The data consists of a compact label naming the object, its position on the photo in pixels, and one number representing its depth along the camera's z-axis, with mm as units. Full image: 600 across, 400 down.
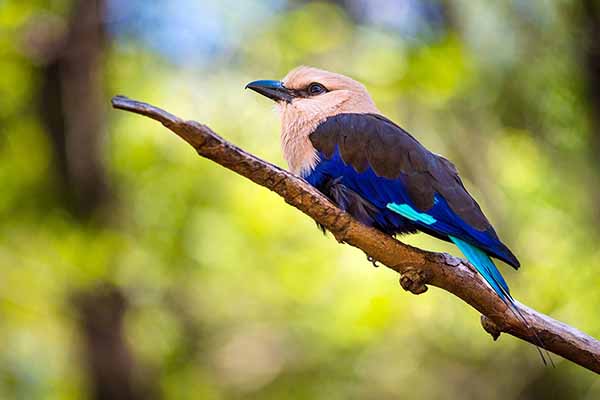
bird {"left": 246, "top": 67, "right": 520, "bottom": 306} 6941
